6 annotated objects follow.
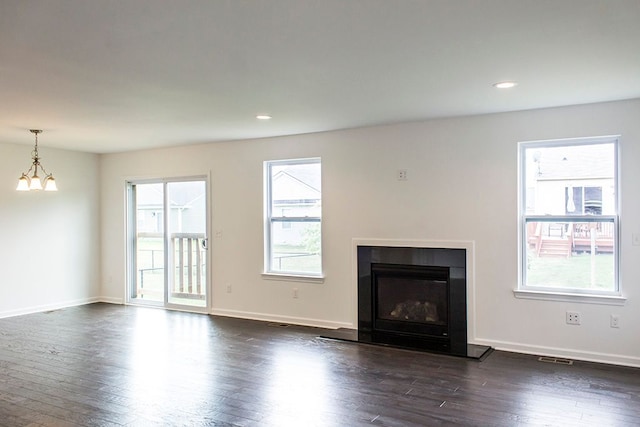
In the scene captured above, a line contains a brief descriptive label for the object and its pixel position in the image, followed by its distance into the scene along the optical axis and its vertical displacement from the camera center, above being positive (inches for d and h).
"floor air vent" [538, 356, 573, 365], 171.3 -53.7
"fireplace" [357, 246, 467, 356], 194.7 -36.5
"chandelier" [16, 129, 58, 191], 217.9 +14.2
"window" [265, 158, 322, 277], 234.8 -2.1
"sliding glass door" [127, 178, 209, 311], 269.6 -17.6
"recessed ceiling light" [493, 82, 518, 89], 145.3 +38.9
